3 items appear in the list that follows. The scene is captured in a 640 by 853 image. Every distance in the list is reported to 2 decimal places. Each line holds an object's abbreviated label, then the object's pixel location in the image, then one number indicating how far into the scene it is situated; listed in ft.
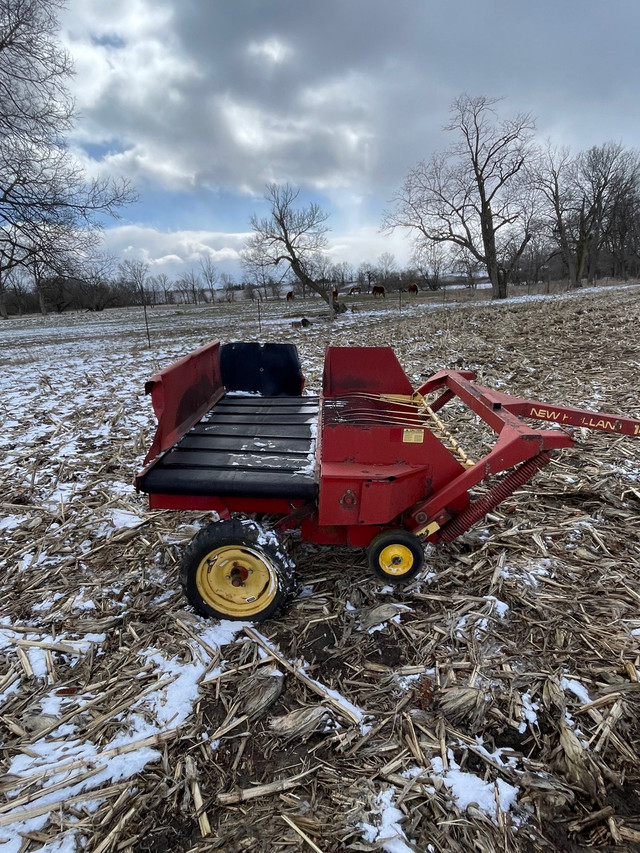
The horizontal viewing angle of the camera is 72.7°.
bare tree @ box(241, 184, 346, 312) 93.62
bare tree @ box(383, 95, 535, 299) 100.48
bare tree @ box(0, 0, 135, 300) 37.99
